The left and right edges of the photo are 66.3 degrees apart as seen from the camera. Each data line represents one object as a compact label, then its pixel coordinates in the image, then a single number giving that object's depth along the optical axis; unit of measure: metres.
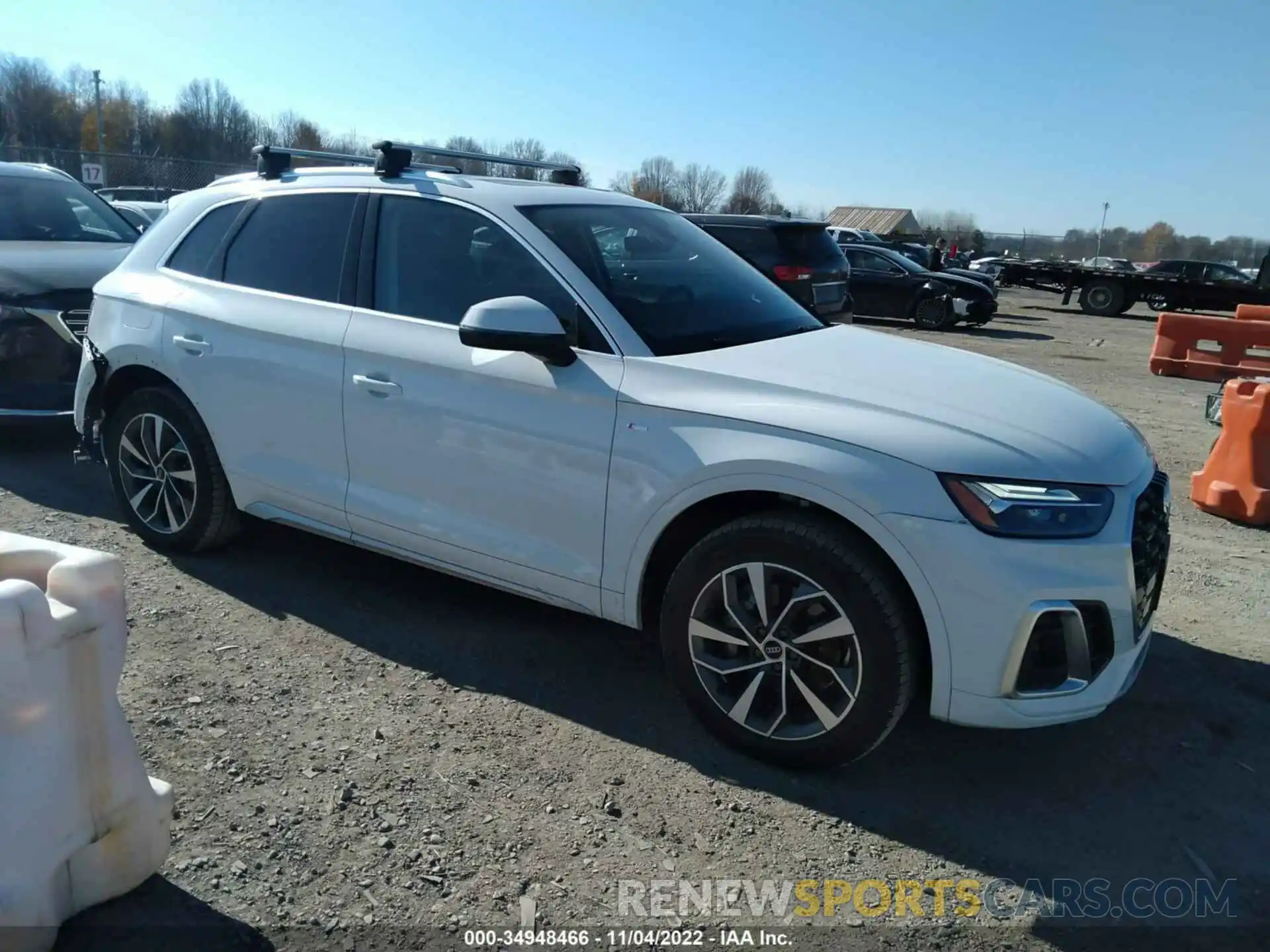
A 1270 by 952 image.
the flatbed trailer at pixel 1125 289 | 23.03
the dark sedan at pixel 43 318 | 6.05
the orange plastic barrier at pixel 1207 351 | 12.83
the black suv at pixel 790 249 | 11.85
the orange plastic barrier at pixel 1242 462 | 5.86
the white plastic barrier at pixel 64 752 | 2.14
